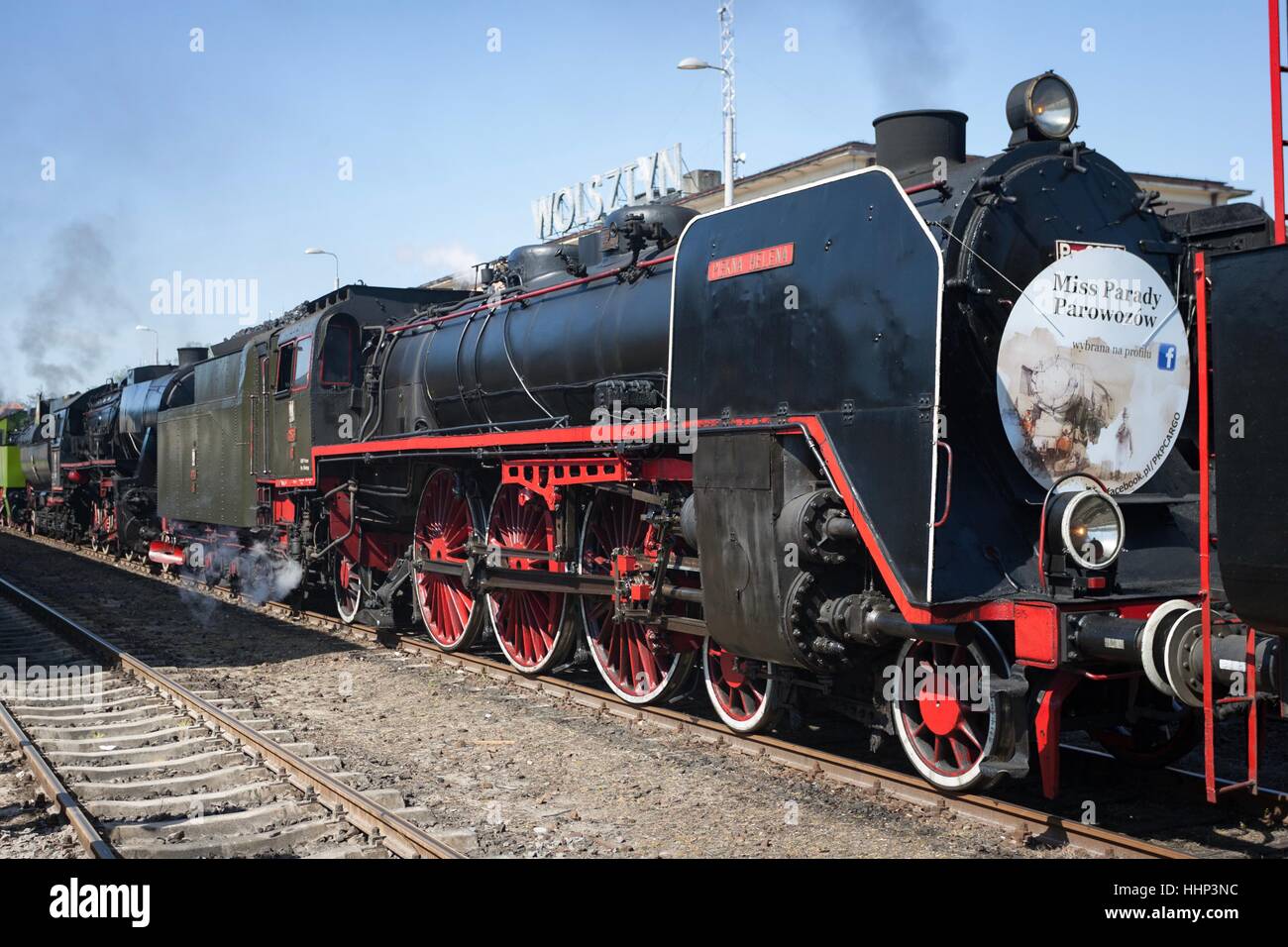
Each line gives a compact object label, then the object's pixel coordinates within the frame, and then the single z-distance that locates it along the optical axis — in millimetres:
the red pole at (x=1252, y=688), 4395
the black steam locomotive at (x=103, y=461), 22281
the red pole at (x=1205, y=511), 4312
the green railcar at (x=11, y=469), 36281
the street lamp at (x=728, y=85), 16094
